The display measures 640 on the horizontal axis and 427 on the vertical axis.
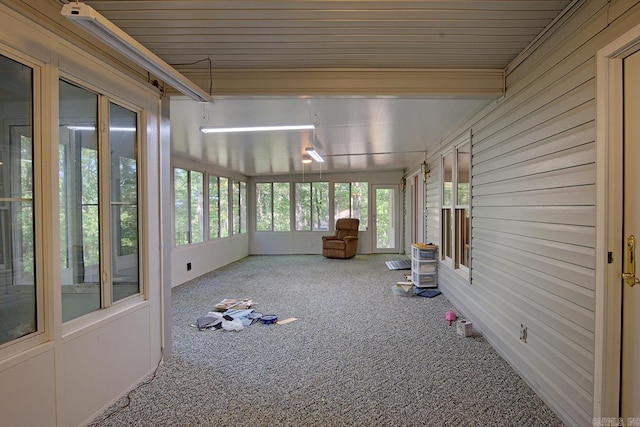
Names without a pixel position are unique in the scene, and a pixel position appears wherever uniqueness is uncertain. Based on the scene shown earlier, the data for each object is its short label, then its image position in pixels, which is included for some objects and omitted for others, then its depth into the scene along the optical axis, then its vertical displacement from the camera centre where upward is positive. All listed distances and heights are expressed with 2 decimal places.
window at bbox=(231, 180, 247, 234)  8.91 +0.11
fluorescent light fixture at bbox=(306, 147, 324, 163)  5.03 +0.91
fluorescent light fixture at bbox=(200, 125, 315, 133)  3.90 +0.95
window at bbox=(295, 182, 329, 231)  9.95 +0.08
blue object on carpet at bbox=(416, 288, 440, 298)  5.02 -1.28
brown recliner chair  8.69 -0.82
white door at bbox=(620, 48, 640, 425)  1.60 -0.11
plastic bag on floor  3.62 -1.25
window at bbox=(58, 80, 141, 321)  2.04 +0.07
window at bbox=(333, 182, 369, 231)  9.80 +0.30
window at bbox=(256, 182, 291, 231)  9.98 +0.08
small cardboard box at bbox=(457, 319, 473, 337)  3.38 -1.21
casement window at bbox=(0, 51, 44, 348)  1.67 +0.02
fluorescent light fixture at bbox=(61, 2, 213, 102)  1.40 +0.82
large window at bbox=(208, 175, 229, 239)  7.52 +0.08
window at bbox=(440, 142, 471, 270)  4.26 +0.06
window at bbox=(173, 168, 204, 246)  6.10 +0.09
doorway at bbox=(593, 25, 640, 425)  1.62 -0.11
